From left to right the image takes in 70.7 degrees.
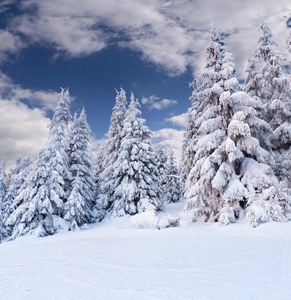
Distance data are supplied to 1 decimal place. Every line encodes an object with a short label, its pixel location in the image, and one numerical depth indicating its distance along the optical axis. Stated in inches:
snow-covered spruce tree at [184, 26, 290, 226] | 452.1
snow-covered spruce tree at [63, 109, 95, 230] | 750.5
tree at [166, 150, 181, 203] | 1551.4
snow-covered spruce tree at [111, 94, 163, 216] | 852.0
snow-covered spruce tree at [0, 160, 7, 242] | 1056.7
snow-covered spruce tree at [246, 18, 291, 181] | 614.2
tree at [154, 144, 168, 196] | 1770.4
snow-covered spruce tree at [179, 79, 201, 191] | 830.8
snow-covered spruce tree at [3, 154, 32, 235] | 1120.2
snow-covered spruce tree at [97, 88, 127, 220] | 905.5
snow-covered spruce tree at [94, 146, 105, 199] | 1350.5
